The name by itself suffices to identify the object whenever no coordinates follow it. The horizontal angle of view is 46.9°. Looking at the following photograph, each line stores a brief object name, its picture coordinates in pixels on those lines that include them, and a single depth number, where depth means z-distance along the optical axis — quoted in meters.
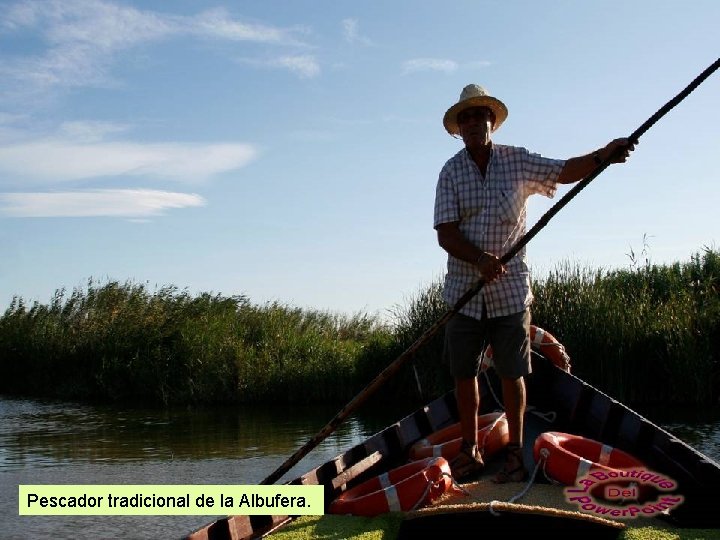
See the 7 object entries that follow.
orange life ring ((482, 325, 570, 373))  6.29
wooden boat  3.07
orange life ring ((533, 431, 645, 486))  3.90
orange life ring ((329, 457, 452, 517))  3.74
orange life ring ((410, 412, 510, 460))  4.64
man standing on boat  4.13
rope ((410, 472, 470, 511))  3.74
